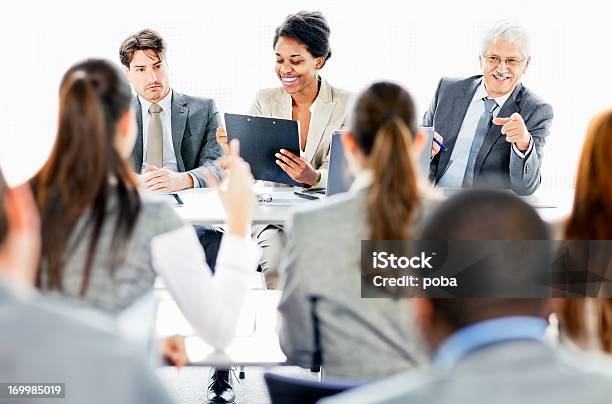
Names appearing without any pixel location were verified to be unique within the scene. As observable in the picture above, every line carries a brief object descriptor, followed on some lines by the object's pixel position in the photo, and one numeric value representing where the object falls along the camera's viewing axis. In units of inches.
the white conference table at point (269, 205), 221.0
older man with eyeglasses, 236.1
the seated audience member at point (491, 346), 93.5
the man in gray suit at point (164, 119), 239.9
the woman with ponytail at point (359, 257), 173.6
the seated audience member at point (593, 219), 179.4
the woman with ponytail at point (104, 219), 169.3
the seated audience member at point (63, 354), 100.4
